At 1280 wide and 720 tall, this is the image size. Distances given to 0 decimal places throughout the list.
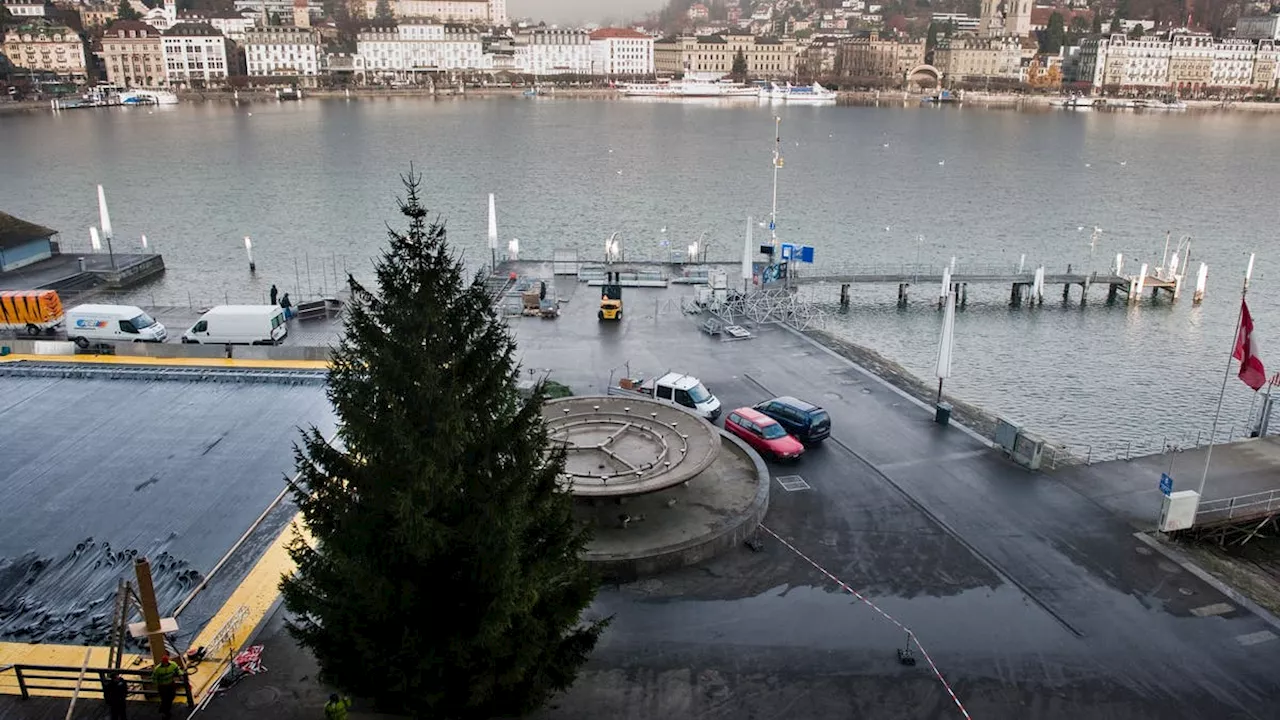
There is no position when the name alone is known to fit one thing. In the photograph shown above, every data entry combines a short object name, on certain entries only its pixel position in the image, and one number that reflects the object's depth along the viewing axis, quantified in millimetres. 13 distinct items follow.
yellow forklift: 35406
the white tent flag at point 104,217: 49144
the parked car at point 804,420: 23375
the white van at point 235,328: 32625
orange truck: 34281
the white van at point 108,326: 32375
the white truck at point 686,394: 25172
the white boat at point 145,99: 197125
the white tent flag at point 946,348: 26264
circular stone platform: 17781
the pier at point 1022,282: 47656
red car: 22469
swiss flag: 20203
